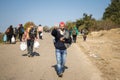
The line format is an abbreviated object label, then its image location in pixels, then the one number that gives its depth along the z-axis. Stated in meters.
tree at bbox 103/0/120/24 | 42.27
